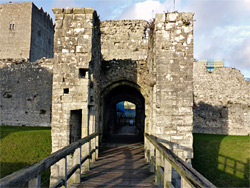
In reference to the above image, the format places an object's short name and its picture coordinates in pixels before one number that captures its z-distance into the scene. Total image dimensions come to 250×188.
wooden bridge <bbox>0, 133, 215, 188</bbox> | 2.12
